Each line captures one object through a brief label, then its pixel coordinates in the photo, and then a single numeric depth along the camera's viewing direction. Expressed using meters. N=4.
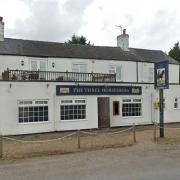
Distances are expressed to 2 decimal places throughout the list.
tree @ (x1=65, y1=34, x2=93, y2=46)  56.26
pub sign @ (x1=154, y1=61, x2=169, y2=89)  18.94
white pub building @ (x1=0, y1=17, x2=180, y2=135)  22.92
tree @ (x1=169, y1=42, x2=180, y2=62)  64.44
